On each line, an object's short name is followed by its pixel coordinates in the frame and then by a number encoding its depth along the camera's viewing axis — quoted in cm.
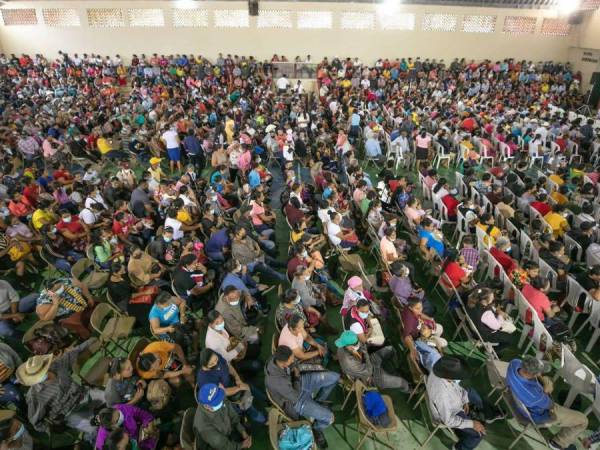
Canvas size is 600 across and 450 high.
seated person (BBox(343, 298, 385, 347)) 344
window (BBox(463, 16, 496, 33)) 1855
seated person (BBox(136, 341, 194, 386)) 309
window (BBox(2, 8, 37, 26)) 1849
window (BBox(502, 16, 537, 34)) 1852
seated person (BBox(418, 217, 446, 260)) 491
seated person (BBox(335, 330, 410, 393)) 316
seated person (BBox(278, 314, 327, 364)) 321
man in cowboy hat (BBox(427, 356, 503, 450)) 279
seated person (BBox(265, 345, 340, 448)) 289
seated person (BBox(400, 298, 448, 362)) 348
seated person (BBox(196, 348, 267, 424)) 289
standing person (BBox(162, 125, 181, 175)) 849
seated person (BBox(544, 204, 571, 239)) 543
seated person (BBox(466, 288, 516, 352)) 367
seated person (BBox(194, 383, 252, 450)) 255
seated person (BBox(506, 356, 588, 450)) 288
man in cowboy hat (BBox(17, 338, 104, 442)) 291
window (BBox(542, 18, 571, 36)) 1853
